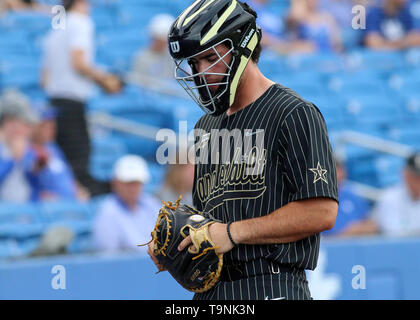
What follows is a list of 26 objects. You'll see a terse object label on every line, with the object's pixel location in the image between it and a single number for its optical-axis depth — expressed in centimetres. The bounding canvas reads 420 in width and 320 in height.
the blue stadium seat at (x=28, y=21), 1506
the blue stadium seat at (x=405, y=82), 1767
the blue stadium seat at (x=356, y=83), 1698
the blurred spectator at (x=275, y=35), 1644
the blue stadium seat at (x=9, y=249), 1034
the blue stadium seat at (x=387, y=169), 1454
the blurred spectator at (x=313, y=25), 1681
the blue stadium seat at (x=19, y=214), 1104
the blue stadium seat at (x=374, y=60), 1773
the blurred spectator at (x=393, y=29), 1794
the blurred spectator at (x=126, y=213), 1039
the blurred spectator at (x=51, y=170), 1134
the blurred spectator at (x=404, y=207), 1188
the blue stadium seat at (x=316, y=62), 1677
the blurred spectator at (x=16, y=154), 1110
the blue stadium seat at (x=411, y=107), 1697
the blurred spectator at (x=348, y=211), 1182
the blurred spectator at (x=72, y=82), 1227
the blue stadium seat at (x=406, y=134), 1608
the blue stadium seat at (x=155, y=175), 1256
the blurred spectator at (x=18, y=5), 1489
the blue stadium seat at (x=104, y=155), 1307
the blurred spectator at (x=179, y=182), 1078
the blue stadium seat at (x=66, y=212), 1116
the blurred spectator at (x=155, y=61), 1370
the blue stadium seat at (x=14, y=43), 1480
